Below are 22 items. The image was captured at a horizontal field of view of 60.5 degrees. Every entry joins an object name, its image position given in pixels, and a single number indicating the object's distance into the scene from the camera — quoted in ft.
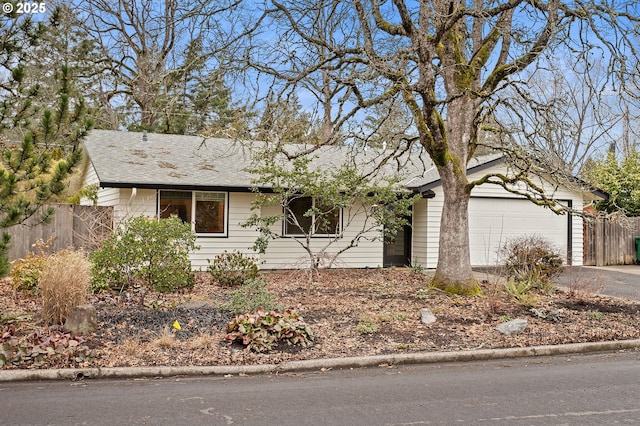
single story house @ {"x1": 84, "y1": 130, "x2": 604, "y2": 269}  45.98
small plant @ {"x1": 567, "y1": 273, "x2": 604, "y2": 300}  33.75
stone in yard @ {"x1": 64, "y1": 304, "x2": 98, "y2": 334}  22.85
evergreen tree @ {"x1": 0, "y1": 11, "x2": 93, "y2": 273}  20.65
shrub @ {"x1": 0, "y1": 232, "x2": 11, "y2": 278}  21.53
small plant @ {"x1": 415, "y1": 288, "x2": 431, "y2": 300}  33.91
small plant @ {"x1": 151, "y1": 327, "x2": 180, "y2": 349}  22.15
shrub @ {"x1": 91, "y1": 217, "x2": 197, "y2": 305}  32.30
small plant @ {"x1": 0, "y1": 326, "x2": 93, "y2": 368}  19.86
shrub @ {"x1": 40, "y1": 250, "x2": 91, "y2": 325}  23.54
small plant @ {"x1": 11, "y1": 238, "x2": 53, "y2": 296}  32.76
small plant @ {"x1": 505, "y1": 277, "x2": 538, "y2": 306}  31.14
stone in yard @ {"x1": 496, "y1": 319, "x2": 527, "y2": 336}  25.72
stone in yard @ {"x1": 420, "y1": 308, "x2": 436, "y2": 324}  27.45
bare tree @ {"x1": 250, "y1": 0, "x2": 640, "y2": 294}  30.32
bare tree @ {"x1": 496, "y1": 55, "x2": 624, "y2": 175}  31.76
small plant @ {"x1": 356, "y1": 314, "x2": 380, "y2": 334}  25.30
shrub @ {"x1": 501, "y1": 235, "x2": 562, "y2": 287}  38.96
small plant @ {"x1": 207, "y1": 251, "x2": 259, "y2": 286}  38.84
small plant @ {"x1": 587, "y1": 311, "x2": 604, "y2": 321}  29.01
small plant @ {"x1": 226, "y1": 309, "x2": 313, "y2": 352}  22.51
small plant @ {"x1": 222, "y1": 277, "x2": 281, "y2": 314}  27.12
